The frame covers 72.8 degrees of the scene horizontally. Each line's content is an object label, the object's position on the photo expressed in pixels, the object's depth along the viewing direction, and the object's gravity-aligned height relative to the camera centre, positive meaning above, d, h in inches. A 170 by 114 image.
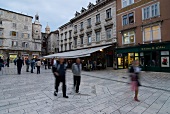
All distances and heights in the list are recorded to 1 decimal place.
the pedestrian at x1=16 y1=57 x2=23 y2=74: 512.4 -21.5
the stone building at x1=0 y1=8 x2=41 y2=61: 1402.6 +309.7
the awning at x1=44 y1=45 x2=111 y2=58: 622.5 +25.1
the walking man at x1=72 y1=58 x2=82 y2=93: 237.5 -24.1
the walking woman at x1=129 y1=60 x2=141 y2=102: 193.6 -29.4
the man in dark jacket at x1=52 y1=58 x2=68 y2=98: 210.5 -24.9
